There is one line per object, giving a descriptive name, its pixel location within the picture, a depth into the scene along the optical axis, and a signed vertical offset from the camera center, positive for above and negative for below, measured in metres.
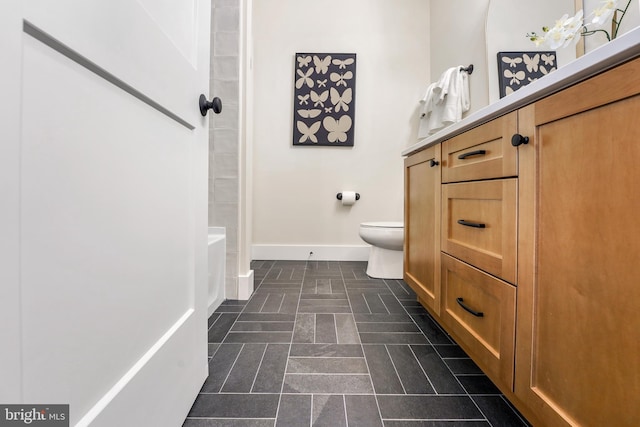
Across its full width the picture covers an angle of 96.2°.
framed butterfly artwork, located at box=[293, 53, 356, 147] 2.76 +1.13
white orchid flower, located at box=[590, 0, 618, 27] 0.93 +0.66
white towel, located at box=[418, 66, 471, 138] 2.23 +0.88
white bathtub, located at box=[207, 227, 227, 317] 1.52 -0.33
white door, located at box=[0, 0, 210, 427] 0.33 +0.00
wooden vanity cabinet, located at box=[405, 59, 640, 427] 0.49 -0.10
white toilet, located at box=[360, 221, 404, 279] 2.05 -0.32
